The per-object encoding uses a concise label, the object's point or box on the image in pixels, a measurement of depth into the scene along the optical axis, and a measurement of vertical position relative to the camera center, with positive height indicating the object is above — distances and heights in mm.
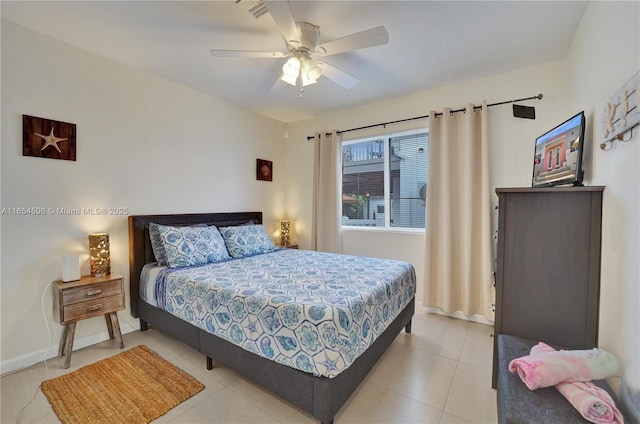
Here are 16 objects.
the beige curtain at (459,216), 2814 -118
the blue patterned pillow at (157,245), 2598 -410
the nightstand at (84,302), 2059 -801
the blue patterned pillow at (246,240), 3049 -436
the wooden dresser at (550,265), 1457 -339
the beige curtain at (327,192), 3848 +172
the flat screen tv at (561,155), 1692 +355
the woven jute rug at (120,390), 1626 -1264
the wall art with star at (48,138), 2098 +516
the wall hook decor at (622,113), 1077 +413
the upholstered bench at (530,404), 987 -773
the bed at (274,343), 1461 -948
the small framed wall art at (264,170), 4012 +508
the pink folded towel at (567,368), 1101 -671
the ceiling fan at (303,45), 1718 +1124
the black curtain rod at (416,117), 2675 +1046
